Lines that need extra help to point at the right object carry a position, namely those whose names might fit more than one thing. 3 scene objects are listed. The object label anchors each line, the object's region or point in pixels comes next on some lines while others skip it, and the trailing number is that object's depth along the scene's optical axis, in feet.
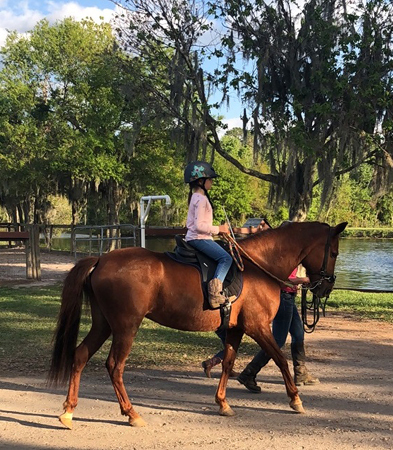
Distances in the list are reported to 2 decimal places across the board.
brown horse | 14.44
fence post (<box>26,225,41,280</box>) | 52.19
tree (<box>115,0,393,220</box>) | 38.99
